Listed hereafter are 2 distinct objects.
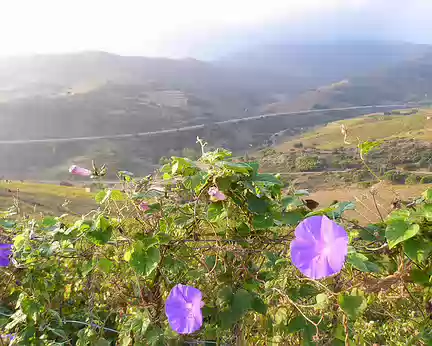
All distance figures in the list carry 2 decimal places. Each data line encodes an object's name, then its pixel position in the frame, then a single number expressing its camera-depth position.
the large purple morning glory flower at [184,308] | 0.85
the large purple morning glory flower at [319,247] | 0.70
